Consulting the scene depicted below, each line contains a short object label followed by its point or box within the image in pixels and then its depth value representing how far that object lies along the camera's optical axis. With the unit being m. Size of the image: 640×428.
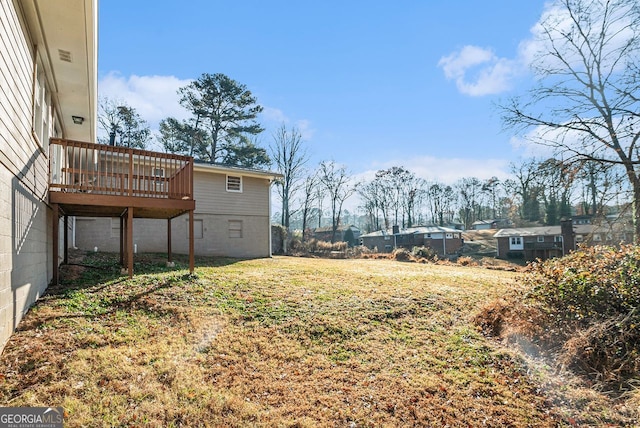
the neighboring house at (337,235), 40.84
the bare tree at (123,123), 24.33
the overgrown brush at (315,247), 24.33
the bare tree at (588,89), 6.75
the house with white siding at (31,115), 3.89
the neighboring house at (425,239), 36.94
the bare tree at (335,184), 36.34
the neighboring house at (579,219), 35.50
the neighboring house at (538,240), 30.56
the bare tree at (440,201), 47.75
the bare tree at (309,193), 33.69
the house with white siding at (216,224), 13.15
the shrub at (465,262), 19.90
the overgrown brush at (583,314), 4.58
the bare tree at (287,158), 31.00
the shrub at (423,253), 23.10
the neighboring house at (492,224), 47.33
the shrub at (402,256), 22.17
